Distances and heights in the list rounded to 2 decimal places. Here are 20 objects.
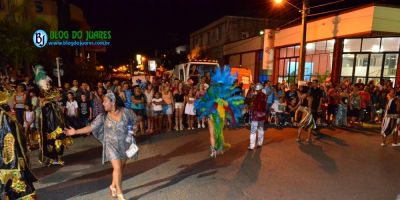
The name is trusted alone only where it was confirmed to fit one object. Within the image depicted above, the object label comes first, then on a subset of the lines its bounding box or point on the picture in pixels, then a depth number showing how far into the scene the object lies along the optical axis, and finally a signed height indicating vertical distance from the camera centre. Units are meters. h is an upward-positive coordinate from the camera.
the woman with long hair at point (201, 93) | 10.72 -0.92
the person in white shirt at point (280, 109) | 11.84 -1.62
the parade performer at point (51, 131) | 6.60 -1.42
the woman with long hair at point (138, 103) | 10.23 -1.22
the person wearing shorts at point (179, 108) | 10.92 -1.47
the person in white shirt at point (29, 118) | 8.98 -1.57
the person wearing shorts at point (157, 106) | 10.52 -1.35
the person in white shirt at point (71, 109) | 9.70 -1.38
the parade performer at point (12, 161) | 4.12 -1.32
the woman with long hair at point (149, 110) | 10.59 -1.50
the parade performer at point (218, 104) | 7.38 -0.90
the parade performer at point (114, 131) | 4.64 -1.00
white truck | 16.11 -0.03
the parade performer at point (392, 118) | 8.65 -1.41
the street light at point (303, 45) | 15.29 +1.19
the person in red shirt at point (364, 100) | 12.36 -1.27
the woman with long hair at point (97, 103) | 10.04 -1.24
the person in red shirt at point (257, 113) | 8.08 -1.19
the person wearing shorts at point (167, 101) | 10.68 -1.19
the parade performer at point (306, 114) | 8.99 -1.37
